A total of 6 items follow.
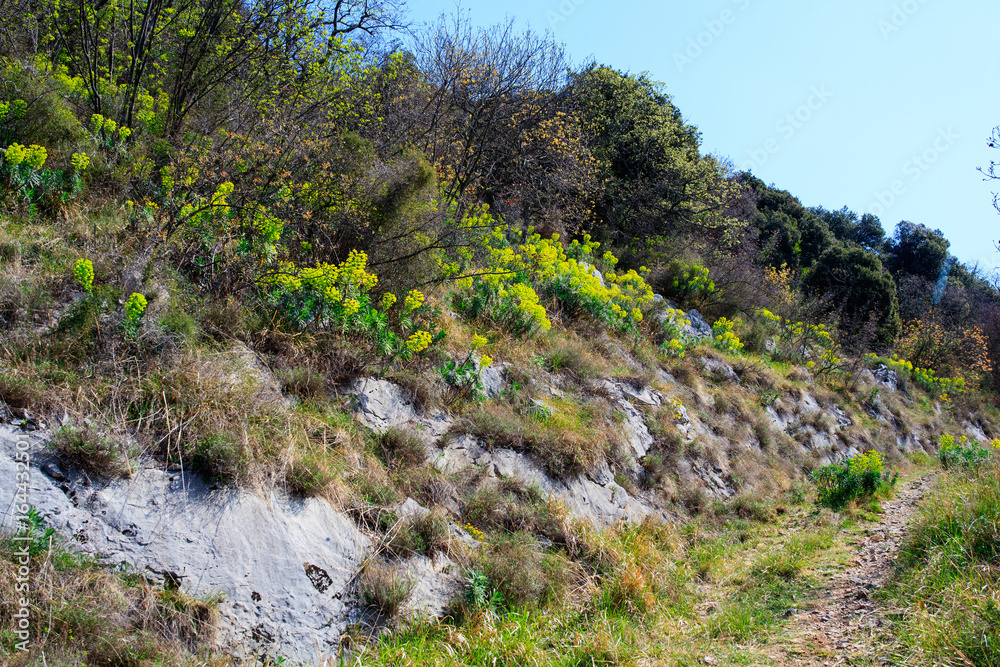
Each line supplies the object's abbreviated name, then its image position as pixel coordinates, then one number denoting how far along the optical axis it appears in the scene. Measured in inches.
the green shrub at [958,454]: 371.6
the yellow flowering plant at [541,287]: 297.0
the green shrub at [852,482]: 300.9
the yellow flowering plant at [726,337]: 464.4
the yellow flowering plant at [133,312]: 159.3
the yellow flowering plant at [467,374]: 239.5
